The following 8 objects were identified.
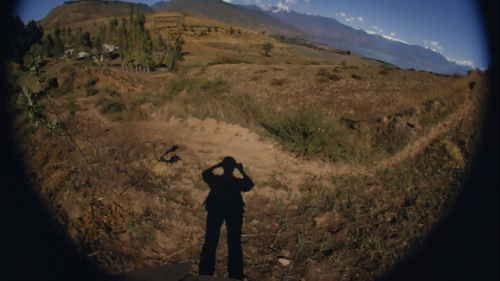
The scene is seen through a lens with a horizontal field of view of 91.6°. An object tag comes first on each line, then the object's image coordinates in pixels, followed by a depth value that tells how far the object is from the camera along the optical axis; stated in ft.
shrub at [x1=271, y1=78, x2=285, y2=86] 36.11
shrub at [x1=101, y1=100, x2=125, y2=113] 28.22
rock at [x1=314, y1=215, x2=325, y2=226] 14.16
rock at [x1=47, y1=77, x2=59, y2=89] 36.60
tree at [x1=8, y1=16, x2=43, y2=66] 27.81
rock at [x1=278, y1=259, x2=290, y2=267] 11.82
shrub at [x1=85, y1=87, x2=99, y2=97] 34.47
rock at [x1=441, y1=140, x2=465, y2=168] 18.97
